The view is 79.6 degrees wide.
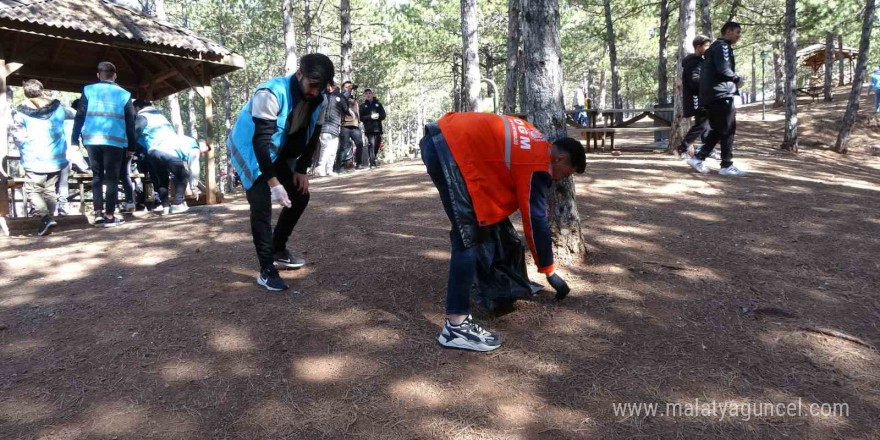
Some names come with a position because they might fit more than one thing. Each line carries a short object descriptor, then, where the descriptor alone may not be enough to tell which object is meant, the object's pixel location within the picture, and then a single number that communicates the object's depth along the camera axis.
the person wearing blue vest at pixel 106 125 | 6.12
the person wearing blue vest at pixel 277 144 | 3.45
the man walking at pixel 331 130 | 10.00
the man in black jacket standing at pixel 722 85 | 6.35
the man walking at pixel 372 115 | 12.18
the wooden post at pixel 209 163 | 9.15
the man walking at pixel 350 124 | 10.80
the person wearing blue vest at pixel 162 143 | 7.18
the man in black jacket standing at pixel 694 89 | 7.12
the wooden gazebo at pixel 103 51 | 7.28
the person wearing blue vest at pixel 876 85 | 16.62
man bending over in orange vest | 2.90
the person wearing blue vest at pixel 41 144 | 6.62
